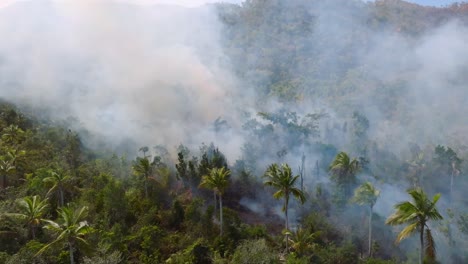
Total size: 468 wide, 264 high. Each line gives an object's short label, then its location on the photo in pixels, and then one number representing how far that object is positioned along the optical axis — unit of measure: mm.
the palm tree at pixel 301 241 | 43625
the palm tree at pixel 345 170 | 58906
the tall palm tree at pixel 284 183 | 42594
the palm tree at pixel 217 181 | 46438
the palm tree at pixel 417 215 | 29828
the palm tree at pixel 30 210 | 36812
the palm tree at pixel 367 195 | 49656
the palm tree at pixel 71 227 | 29792
